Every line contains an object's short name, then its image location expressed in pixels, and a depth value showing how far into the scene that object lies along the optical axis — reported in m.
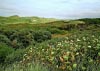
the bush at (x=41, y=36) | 9.60
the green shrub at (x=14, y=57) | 4.59
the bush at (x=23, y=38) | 8.41
